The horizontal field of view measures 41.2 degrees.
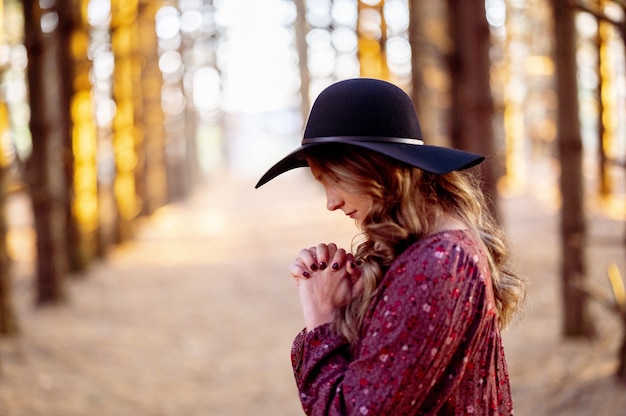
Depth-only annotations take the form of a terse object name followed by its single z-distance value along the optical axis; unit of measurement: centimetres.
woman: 173
